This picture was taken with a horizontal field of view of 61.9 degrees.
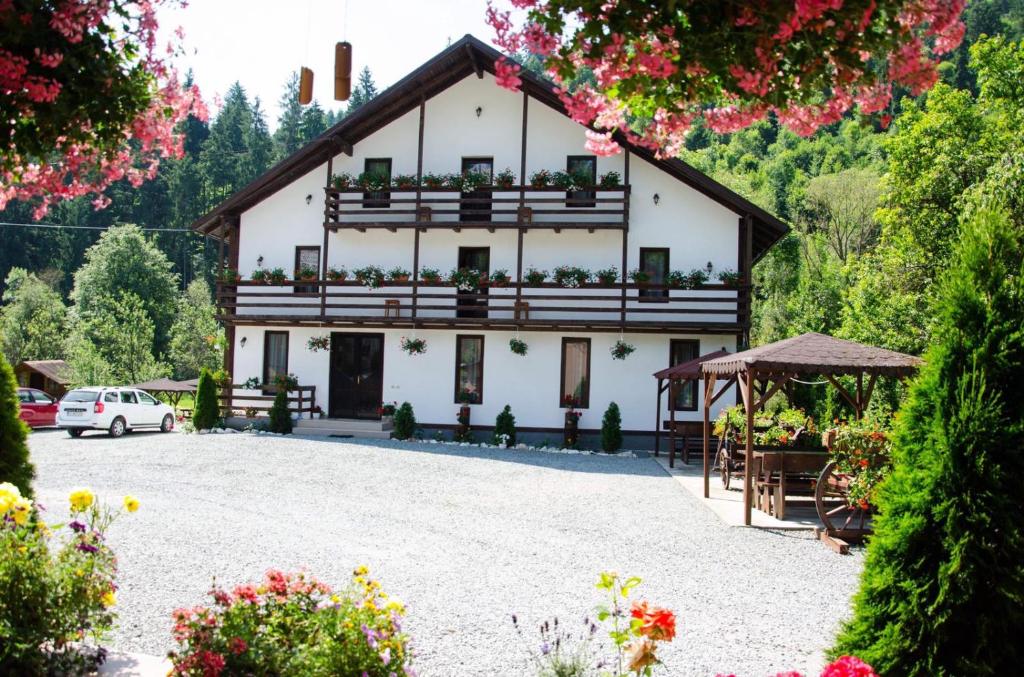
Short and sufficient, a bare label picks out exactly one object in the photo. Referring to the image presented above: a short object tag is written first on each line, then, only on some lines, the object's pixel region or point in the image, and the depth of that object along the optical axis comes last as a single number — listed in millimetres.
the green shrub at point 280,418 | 22797
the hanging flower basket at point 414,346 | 23473
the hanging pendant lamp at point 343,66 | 10887
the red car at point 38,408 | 26128
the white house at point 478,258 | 22672
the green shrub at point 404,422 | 22516
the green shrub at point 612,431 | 21688
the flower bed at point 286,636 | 3822
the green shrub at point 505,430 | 22250
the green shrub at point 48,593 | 3990
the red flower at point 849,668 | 3312
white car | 22625
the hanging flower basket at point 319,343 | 24156
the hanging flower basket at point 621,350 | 22391
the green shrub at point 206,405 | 22891
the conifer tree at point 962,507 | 4082
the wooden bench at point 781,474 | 11594
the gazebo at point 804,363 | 11664
